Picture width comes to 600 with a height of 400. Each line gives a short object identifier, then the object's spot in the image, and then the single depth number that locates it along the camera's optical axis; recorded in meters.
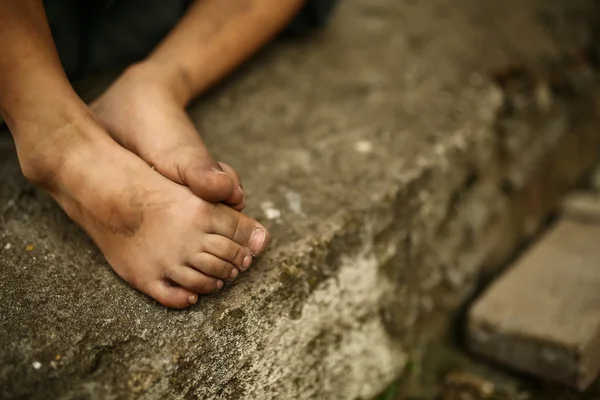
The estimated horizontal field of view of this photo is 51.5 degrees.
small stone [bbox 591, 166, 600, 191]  1.45
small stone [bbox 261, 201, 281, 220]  0.86
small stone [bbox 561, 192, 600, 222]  1.27
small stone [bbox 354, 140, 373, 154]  1.00
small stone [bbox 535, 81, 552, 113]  1.27
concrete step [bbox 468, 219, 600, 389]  0.96
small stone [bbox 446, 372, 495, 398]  1.04
